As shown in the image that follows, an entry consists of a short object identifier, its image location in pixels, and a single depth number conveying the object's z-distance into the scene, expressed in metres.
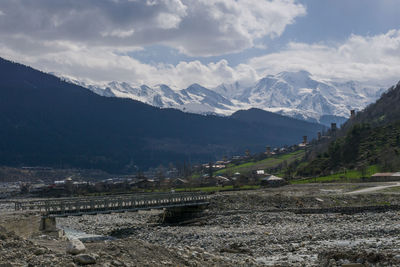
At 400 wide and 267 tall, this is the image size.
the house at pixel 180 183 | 133.93
